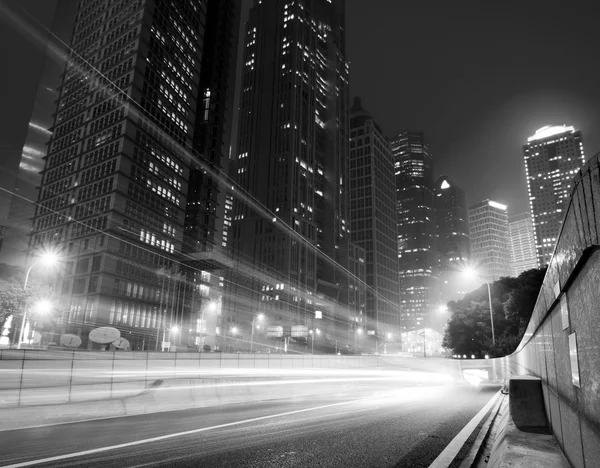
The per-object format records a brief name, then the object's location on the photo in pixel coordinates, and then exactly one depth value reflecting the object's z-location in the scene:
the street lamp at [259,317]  108.37
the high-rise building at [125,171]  78.38
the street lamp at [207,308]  105.25
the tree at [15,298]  41.69
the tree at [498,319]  50.59
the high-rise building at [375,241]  174.00
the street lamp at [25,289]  38.38
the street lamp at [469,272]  32.84
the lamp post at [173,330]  87.00
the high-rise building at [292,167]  144.50
